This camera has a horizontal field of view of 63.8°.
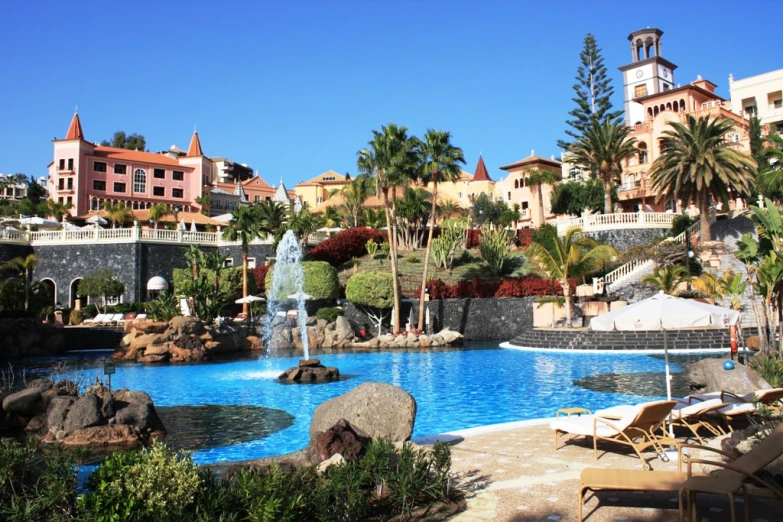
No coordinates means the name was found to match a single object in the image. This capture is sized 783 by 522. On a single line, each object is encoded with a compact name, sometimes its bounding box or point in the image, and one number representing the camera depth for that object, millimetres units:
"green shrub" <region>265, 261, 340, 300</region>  35312
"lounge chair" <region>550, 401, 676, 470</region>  7180
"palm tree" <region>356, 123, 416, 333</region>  30906
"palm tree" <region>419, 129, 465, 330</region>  31031
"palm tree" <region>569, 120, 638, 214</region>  40125
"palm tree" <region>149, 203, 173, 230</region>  54531
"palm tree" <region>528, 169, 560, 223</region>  54875
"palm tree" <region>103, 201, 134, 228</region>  54188
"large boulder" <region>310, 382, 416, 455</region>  7957
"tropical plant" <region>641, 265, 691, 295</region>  27859
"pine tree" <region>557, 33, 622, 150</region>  55062
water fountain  30922
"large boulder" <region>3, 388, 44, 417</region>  12070
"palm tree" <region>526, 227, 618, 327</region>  28375
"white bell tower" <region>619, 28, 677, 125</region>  77438
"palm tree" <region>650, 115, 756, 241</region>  32438
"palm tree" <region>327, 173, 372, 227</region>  61031
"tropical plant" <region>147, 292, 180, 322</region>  31438
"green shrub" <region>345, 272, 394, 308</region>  32625
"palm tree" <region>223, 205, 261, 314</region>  36625
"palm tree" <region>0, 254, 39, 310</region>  37109
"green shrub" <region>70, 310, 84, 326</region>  36625
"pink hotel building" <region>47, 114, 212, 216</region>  68312
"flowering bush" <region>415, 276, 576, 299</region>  33531
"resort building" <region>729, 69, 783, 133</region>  53625
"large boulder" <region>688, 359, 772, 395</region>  10883
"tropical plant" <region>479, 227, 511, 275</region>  40000
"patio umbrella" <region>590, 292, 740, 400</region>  10242
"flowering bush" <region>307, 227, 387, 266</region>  45906
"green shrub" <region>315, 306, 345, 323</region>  32772
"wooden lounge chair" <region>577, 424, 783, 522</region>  4816
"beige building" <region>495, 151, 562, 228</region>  66188
